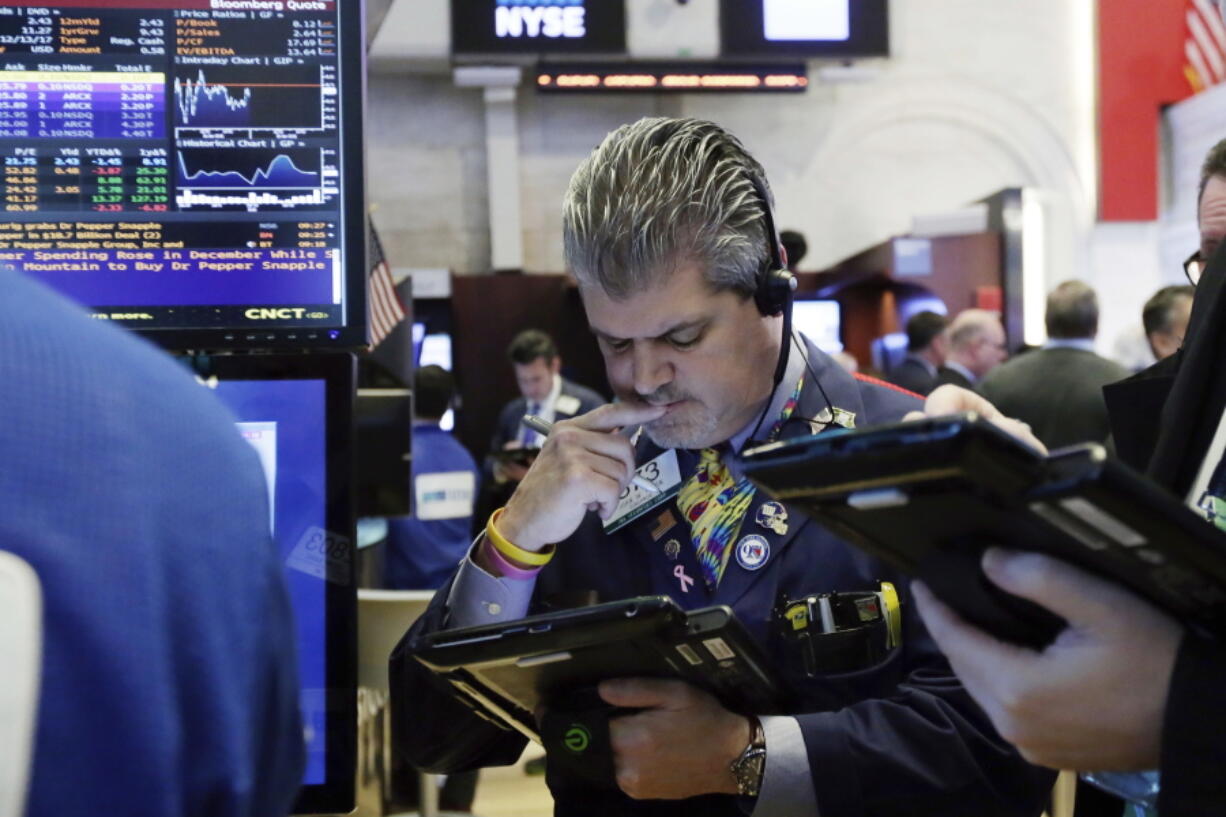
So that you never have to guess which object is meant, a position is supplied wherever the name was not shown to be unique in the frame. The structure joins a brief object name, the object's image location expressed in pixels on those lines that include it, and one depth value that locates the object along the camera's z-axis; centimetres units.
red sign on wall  1058
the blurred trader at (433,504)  480
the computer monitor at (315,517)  163
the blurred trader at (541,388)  676
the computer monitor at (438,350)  998
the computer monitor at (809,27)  922
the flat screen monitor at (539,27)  915
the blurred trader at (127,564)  64
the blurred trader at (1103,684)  84
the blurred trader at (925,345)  675
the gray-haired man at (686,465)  150
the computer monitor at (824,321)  995
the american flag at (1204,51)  1044
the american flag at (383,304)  290
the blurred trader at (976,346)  626
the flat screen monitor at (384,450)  343
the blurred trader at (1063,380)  452
